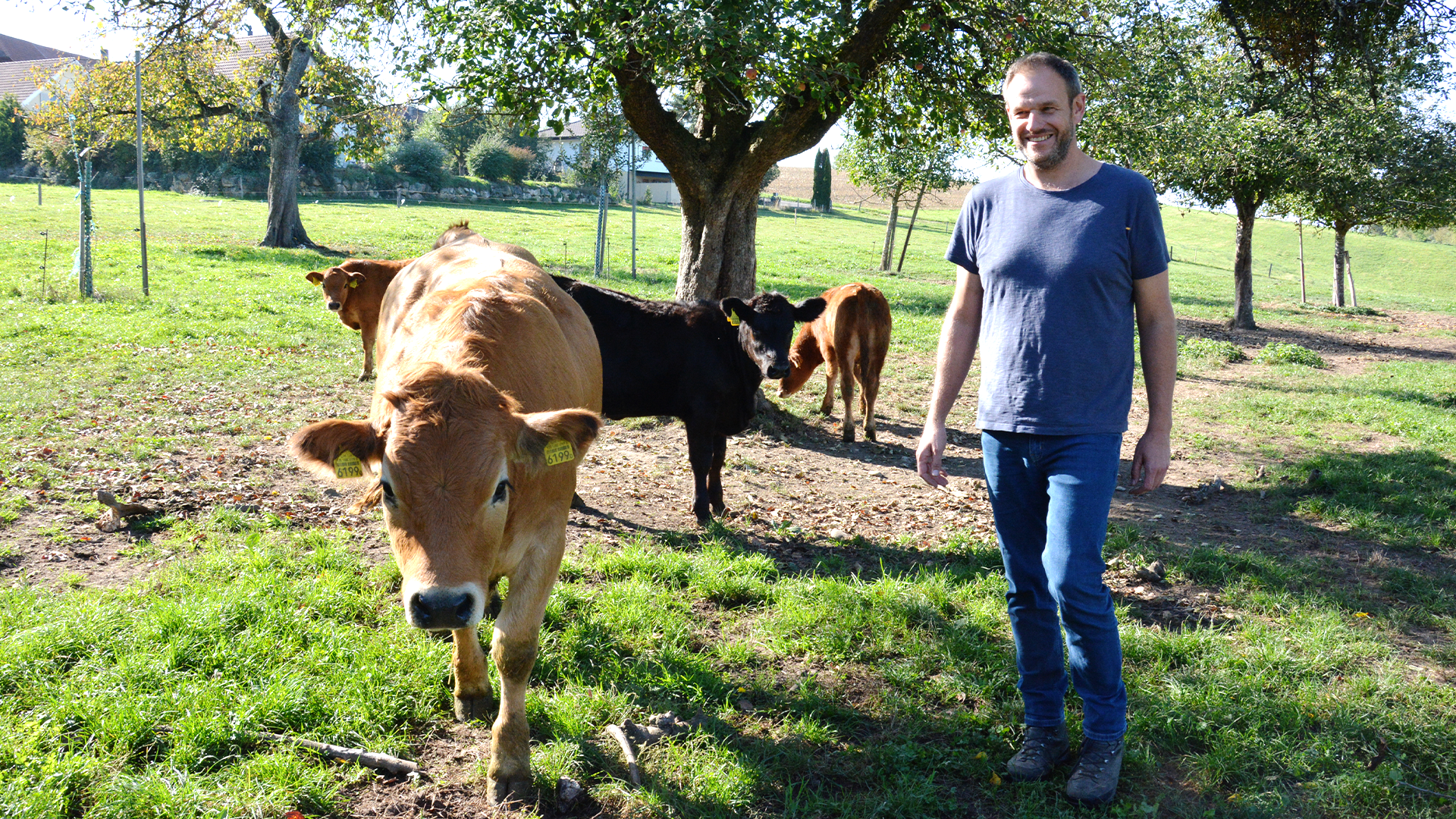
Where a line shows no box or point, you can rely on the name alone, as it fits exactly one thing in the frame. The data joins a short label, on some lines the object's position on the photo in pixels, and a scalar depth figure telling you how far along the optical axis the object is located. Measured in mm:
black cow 7332
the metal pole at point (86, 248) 14039
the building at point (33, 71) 19250
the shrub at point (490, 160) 58281
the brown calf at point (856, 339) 9898
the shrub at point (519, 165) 59312
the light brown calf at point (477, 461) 2996
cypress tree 71125
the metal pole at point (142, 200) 14375
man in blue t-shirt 3191
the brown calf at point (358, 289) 11773
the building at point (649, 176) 69125
